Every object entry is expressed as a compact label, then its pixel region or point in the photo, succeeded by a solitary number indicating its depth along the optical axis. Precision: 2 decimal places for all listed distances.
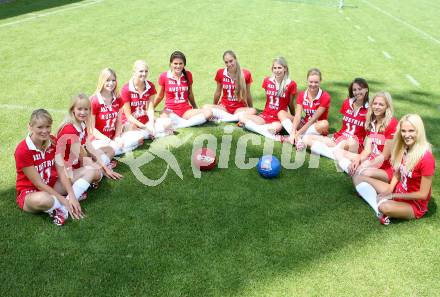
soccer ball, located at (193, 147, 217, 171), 5.59
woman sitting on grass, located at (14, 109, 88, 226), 4.31
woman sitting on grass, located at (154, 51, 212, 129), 6.91
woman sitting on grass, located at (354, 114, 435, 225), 4.39
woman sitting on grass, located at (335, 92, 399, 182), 5.23
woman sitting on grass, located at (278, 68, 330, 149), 6.34
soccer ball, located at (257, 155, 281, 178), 5.45
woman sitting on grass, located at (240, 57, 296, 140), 6.66
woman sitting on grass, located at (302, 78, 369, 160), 5.82
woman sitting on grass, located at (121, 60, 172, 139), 6.39
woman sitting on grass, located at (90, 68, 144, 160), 5.77
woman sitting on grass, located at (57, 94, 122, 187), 4.88
